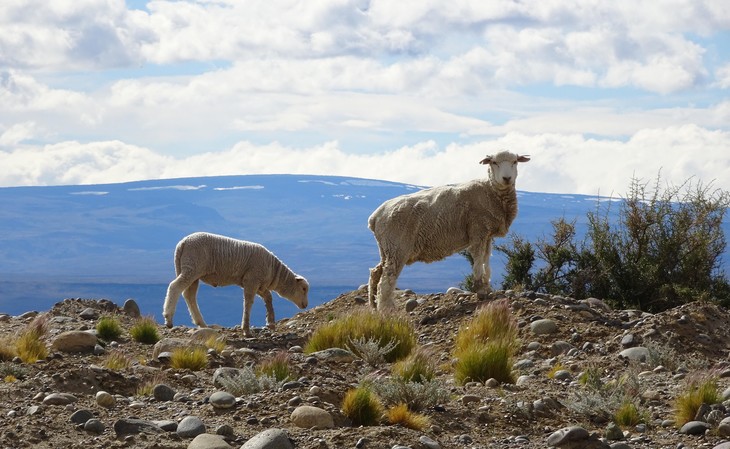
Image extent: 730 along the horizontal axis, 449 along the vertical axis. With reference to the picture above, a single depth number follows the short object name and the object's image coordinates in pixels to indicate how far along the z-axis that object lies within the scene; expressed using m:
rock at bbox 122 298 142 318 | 21.60
